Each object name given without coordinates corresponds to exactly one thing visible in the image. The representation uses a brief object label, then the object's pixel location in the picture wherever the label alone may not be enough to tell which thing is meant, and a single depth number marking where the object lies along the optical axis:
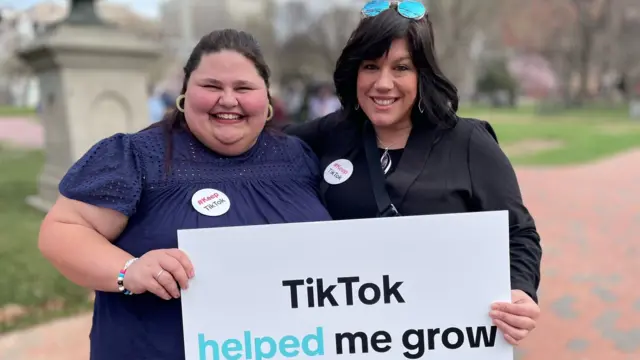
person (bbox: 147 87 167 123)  9.94
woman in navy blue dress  1.69
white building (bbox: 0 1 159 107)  30.12
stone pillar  6.78
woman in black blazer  1.93
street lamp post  6.91
